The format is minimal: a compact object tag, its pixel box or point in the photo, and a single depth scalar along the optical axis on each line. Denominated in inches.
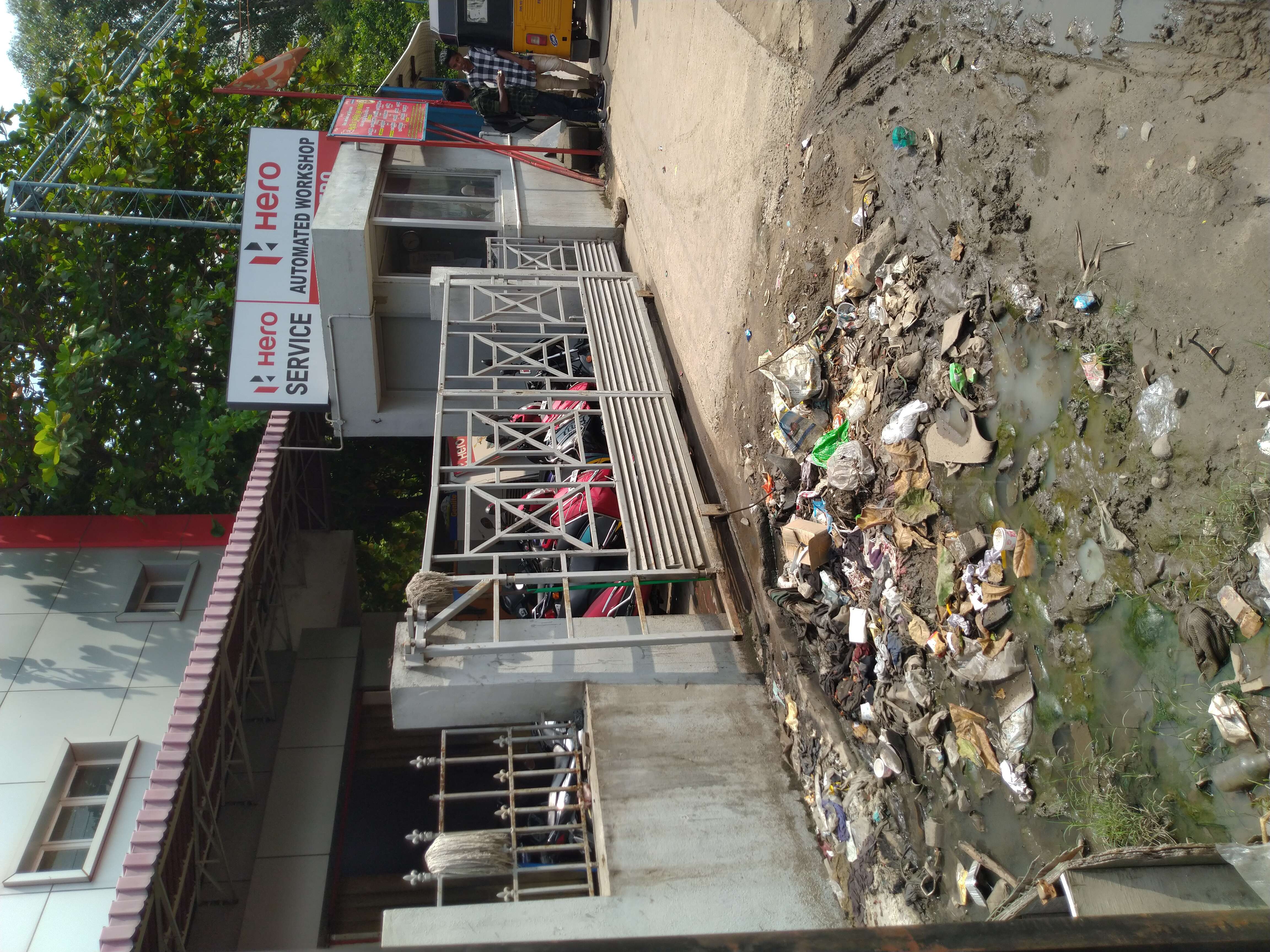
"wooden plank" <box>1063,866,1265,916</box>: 69.4
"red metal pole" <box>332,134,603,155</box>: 319.3
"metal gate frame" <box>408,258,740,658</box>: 164.6
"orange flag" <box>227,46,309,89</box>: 377.7
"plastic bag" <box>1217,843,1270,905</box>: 61.1
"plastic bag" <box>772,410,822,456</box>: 138.6
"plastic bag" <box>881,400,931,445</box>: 107.0
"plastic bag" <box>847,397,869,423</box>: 122.1
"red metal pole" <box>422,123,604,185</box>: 360.8
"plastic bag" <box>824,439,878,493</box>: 120.1
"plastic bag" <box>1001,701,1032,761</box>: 87.3
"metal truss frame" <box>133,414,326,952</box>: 212.7
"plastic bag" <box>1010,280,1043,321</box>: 87.7
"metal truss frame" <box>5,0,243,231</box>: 331.0
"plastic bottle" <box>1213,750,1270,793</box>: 62.0
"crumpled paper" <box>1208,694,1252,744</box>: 63.7
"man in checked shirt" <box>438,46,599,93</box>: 383.9
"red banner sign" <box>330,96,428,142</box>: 323.9
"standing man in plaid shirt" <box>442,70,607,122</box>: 383.6
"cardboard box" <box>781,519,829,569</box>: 132.1
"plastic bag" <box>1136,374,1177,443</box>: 71.5
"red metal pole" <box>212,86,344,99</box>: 369.7
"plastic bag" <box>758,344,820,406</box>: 138.6
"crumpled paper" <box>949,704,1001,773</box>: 92.9
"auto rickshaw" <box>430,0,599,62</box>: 403.2
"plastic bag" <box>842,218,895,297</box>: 118.6
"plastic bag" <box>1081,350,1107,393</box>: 79.0
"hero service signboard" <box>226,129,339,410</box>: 303.1
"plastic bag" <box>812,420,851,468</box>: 128.9
